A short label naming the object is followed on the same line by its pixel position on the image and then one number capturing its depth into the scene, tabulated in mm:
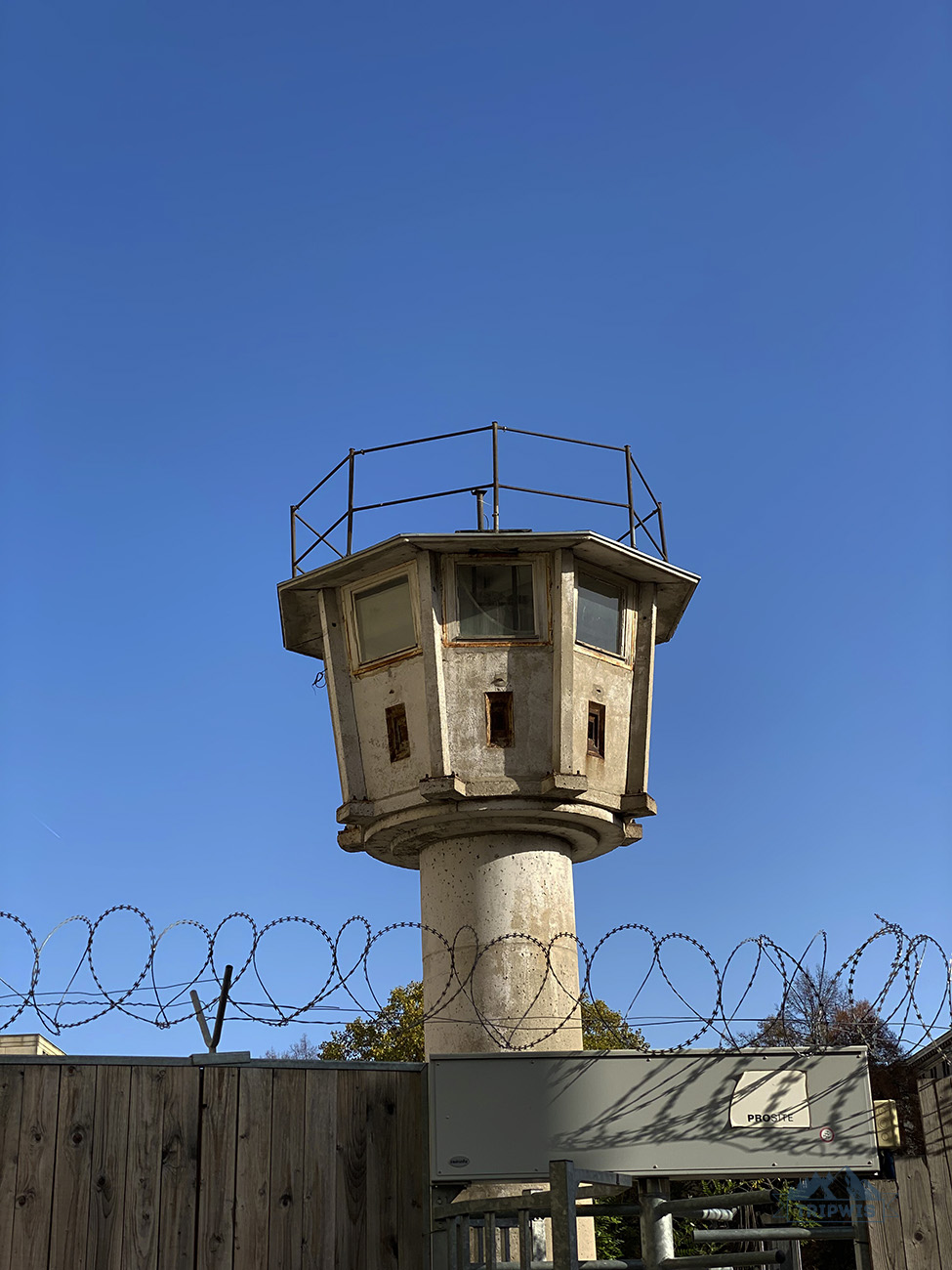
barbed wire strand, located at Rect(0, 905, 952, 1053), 10203
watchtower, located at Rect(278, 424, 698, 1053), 10594
